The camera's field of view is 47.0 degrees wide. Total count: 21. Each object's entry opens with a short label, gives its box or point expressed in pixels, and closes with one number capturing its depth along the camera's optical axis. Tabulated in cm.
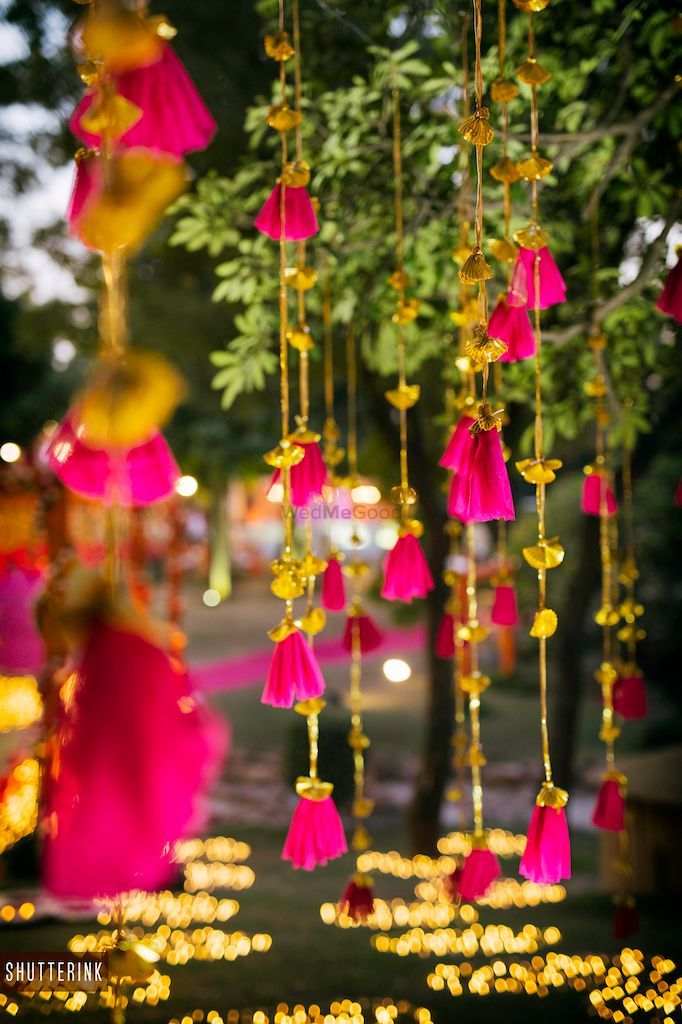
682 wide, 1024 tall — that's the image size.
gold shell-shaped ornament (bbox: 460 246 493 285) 116
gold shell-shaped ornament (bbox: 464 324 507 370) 115
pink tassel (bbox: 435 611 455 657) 194
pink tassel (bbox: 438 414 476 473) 132
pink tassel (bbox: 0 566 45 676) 433
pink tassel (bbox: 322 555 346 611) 173
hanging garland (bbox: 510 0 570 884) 120
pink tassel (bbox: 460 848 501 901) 144
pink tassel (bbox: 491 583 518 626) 180
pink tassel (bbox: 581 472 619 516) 186
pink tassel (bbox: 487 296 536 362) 132
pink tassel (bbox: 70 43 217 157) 93
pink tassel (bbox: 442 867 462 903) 178
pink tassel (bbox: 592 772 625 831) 163
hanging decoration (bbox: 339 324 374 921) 163
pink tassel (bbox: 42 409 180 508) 84
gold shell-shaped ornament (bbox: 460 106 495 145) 116
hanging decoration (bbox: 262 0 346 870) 125
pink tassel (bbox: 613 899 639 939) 186
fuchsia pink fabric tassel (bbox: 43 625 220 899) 64
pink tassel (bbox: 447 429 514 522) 109
